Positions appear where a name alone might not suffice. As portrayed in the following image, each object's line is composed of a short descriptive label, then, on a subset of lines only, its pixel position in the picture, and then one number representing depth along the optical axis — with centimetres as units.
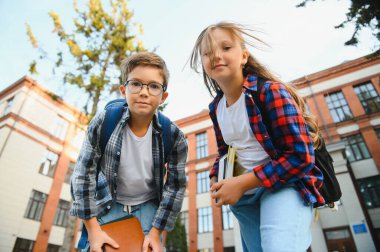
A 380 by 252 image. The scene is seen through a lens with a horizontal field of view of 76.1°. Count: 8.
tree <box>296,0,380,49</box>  584
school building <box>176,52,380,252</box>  1255
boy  177
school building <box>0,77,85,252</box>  1504
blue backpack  189
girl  125
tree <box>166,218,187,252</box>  1805
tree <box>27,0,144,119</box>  1038
